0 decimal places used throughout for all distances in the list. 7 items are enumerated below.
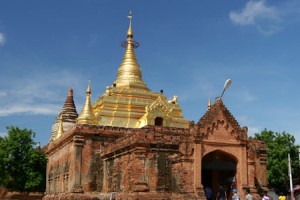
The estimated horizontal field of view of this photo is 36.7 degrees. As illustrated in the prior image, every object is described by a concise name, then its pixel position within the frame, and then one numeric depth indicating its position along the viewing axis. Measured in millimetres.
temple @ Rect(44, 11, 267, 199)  24172
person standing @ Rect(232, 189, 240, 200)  21872
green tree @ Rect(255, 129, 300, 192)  42281
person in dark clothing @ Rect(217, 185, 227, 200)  24634
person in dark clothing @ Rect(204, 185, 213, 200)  24797
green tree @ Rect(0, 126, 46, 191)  45906
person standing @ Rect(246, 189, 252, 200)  21600
